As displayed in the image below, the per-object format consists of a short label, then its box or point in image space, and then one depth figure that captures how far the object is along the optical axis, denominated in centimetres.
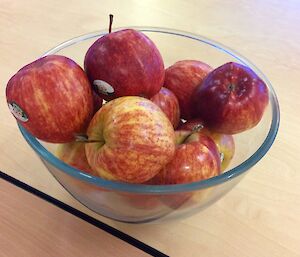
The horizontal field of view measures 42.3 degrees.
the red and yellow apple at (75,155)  47
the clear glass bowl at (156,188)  39
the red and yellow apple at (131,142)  41
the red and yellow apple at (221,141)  53
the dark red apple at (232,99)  51
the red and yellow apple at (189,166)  44
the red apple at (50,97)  44
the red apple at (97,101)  52
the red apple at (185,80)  58
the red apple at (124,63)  48
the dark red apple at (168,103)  53
